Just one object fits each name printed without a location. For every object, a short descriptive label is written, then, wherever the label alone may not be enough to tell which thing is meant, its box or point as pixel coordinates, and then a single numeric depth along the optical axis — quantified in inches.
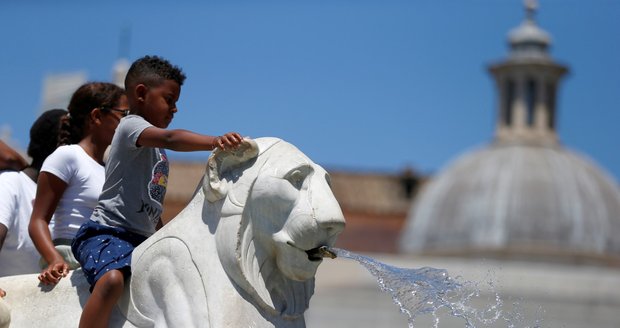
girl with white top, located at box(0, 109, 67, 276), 433.4
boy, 380.7
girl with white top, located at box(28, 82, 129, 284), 412.9
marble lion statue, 367.4
